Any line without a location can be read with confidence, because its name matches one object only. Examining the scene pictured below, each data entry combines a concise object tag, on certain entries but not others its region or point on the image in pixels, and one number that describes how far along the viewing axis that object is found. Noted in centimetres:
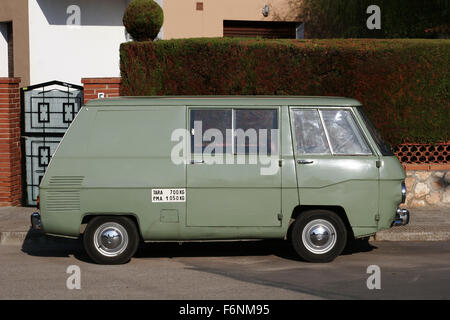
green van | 887
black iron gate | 1298
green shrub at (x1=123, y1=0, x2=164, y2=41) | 1403
